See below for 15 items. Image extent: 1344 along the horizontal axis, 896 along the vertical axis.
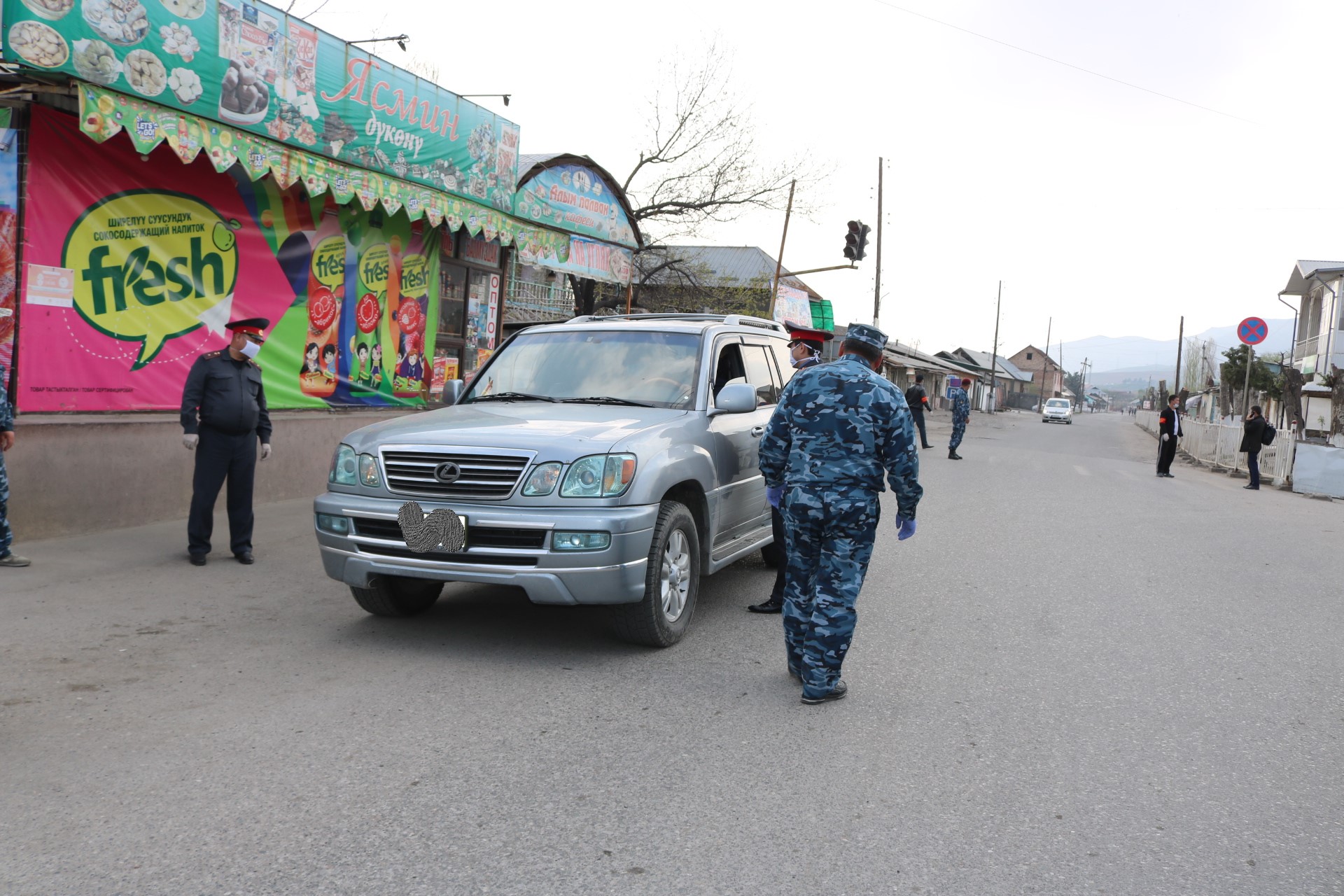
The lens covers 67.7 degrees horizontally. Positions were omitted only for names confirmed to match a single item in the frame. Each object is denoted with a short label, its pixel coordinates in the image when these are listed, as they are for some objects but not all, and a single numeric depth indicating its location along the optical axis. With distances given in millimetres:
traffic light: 23062
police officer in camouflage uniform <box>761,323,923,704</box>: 4715
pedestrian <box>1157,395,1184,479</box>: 20672
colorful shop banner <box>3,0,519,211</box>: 7117
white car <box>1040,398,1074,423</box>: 67562
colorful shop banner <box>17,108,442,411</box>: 7871
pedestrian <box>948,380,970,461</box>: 22062
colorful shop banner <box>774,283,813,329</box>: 29094
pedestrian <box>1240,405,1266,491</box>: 19500
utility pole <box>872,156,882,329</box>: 37188
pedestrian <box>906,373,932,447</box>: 22828
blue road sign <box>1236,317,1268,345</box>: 20109
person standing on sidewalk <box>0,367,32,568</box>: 6730
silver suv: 4949
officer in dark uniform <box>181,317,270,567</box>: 7293
